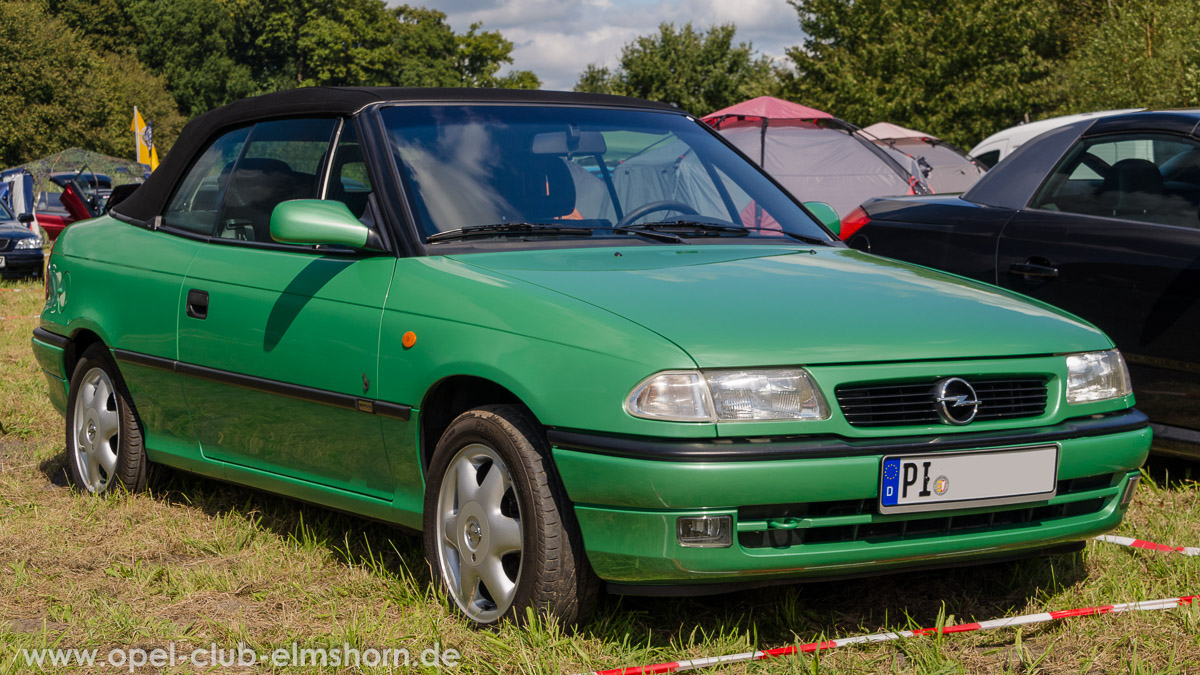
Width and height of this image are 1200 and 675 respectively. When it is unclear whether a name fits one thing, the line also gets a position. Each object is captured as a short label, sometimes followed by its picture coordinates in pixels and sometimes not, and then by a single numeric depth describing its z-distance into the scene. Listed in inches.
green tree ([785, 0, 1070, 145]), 1583.4
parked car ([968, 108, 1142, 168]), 824.1
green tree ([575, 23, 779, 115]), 2908.5
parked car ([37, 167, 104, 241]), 344.2
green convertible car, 123.8
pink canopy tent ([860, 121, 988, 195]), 895.1
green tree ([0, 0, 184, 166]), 2239.2
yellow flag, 1279.5
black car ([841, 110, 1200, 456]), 199.3
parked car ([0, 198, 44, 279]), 699.4
